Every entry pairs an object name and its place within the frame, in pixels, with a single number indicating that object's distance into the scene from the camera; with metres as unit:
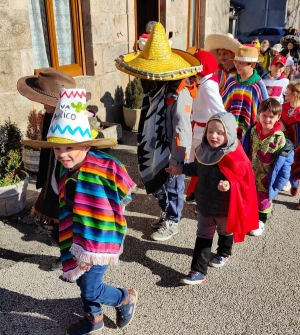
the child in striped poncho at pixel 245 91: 4.27
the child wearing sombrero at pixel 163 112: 3.30
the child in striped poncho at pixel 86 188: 2.13
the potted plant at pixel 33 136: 5.14
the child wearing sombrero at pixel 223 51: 4.75
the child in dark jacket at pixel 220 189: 2.84
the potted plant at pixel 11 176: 4.14
